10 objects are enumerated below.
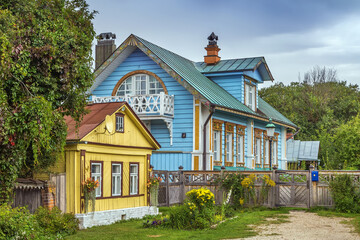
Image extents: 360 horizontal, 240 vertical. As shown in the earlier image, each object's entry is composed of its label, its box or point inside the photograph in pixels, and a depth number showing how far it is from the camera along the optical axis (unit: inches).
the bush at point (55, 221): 558.3
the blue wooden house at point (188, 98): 963.3
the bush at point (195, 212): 634.2
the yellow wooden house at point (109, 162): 629.0
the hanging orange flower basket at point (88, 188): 630.5
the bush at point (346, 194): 762.8
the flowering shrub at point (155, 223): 641.0
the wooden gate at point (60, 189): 610.5
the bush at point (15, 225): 436.1
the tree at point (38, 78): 491.2
